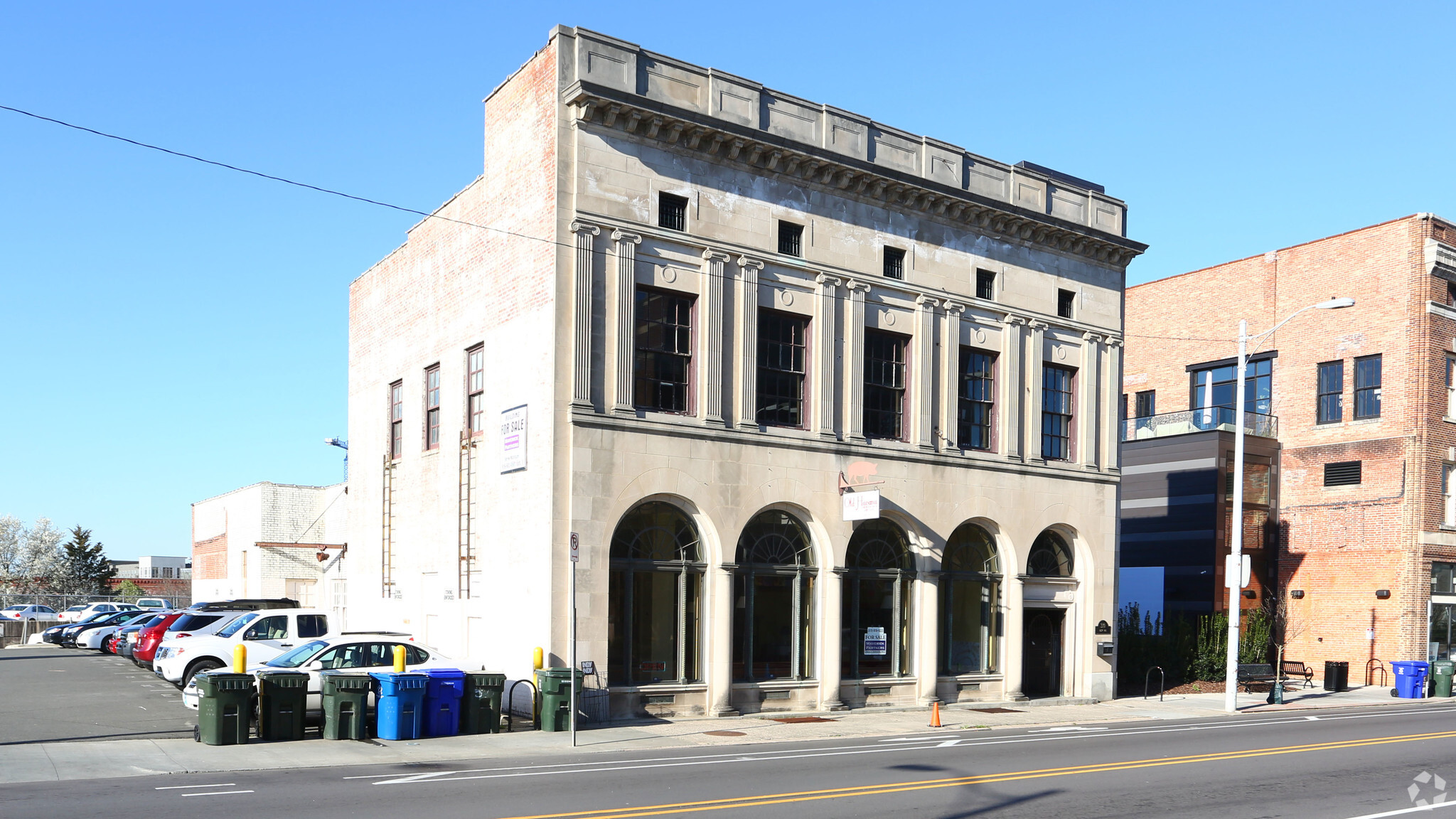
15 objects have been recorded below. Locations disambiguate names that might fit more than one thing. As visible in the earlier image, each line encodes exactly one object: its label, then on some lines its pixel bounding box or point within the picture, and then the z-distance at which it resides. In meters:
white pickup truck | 25.16
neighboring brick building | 38.94
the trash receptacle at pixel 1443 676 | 34.38
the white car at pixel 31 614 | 53.94
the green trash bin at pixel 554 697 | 20.73
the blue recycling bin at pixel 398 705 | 19.20
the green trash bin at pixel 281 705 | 18.50
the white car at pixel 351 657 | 20.50
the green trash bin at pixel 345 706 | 18.81
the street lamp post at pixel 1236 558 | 27.84
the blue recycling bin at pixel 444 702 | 19.89
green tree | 90.69
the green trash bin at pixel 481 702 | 20.31
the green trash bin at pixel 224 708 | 17.86
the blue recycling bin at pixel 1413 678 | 34.16
